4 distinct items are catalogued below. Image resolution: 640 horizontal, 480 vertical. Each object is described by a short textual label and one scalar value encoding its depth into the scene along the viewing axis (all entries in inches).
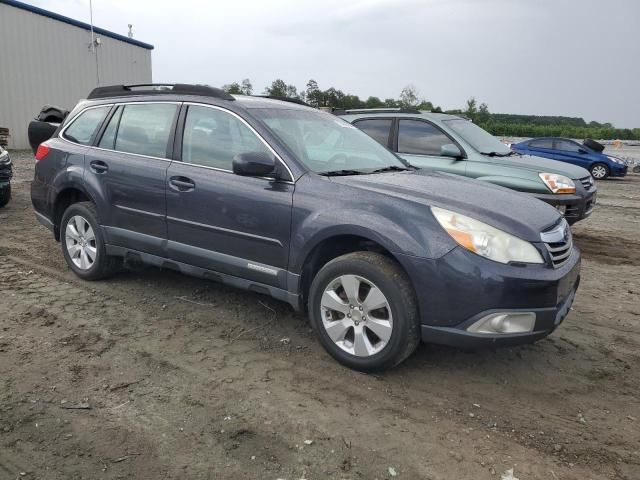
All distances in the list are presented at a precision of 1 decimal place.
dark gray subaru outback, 125.6
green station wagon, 271.7
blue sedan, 721.0
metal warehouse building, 793.6
